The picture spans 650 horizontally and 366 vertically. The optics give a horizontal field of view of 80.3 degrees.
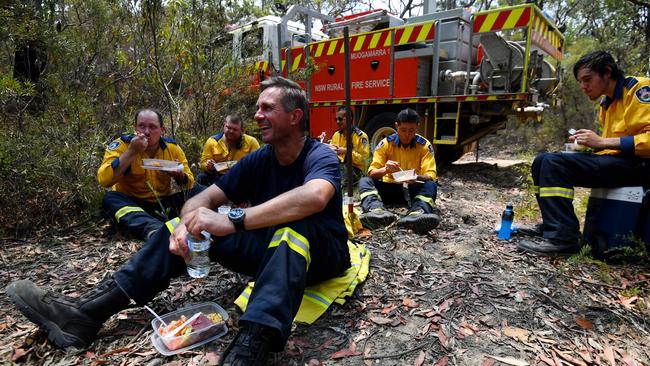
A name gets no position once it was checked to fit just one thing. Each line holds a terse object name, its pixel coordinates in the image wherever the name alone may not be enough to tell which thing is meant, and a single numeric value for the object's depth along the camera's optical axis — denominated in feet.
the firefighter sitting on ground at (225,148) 15.80
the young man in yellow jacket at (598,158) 9.27
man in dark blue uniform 5.70
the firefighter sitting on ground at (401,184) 12.69
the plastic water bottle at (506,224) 11.25
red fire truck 20.03
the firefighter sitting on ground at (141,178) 11.32
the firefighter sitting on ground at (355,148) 17.97
